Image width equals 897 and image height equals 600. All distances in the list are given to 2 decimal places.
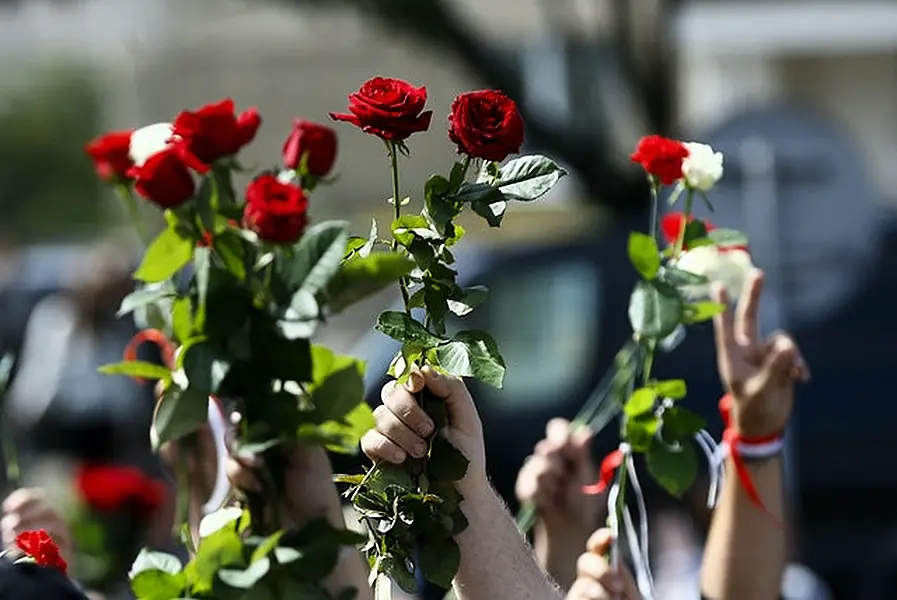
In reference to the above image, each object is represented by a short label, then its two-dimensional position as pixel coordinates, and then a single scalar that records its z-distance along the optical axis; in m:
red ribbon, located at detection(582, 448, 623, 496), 5.45
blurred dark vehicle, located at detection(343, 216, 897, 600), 12.31
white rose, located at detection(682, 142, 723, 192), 5.31
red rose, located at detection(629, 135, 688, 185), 5.19
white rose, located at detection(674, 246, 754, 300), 5.30
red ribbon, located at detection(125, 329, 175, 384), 5.57
